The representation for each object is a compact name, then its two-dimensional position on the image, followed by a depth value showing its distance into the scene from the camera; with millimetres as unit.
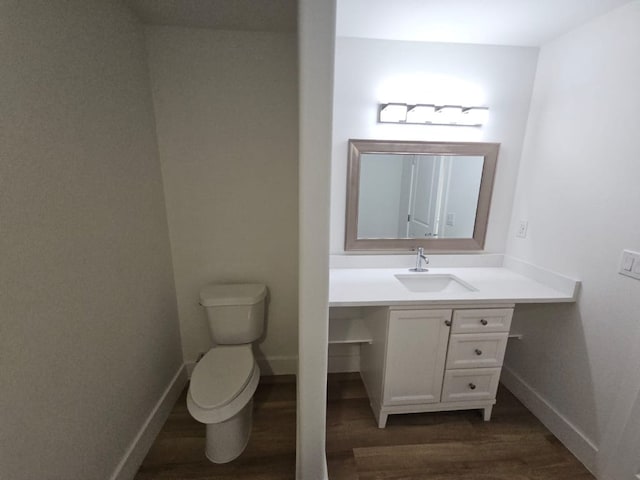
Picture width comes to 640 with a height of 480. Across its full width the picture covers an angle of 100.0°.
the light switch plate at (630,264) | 1219
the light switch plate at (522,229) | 1835
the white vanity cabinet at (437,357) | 1483
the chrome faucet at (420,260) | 1866
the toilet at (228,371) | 1328
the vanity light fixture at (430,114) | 1697
